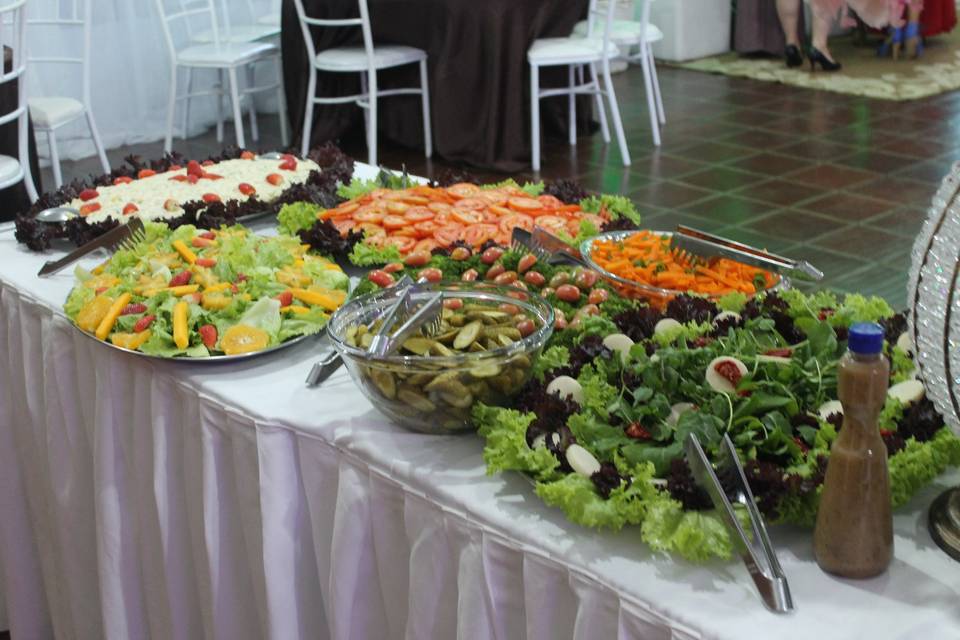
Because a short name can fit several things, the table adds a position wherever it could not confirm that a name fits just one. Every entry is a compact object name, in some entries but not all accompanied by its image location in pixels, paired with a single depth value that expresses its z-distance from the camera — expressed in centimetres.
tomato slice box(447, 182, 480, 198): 319
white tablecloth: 214
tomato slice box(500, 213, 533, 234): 302
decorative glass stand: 211
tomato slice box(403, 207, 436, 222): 307
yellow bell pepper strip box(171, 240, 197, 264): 292
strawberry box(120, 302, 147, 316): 274
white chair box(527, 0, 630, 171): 685
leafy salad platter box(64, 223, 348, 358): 266
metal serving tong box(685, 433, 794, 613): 210
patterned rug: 870
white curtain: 808
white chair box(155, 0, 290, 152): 741
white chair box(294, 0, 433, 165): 702
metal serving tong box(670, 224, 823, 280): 272
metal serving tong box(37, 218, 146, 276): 305
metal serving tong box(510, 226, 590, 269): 284
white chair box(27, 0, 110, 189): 612
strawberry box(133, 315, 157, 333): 269
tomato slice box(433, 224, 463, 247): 298
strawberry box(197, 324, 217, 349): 266
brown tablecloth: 691
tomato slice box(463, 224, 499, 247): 298
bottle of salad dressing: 204
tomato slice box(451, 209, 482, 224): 304
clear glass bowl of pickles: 236
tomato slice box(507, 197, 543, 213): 312
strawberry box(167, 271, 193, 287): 280
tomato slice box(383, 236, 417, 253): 298
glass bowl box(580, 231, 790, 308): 270
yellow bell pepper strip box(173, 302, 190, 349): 264
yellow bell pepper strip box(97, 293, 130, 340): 271
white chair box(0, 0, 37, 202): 484
